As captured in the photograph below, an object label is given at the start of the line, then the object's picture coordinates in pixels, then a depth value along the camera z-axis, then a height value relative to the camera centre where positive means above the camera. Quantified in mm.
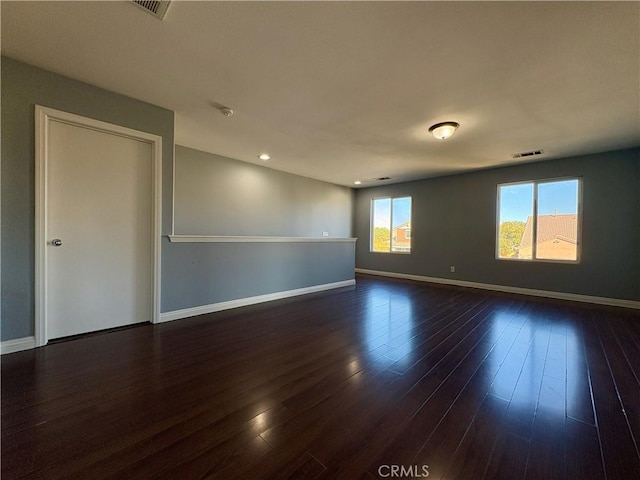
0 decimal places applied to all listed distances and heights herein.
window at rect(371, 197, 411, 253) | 6898 +368
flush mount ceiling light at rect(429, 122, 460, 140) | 3238 +1406
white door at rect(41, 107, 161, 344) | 2488 +33
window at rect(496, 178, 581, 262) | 4602 +379
